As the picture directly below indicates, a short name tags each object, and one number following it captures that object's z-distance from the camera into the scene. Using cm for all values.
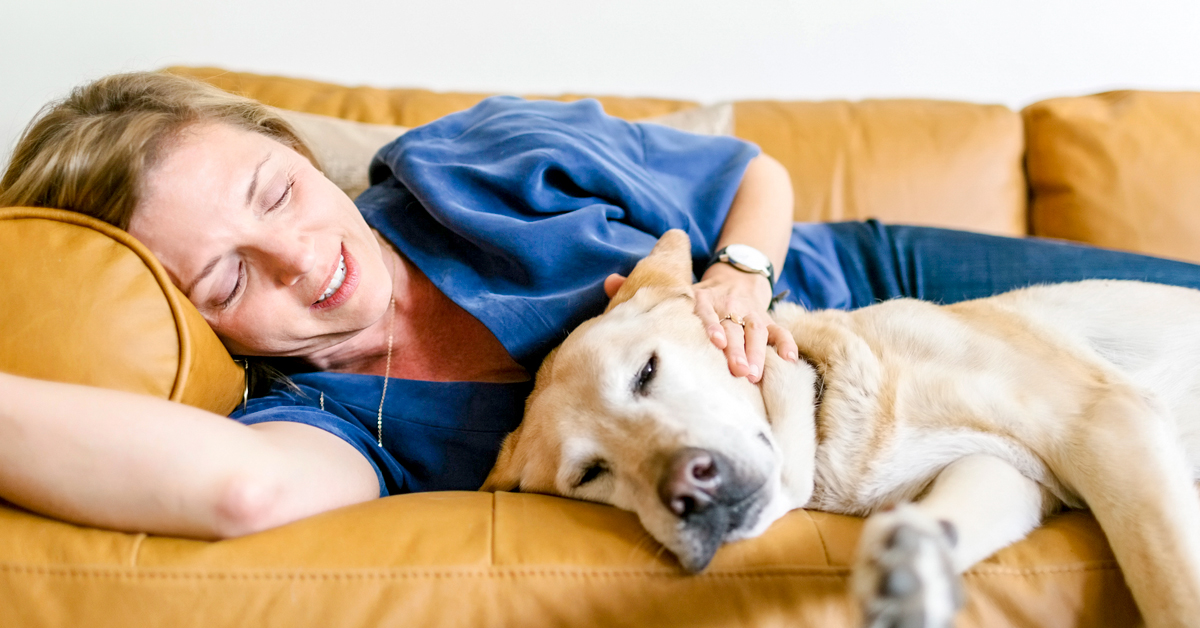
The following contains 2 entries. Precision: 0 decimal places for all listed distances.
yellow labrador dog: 76
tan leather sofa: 75
